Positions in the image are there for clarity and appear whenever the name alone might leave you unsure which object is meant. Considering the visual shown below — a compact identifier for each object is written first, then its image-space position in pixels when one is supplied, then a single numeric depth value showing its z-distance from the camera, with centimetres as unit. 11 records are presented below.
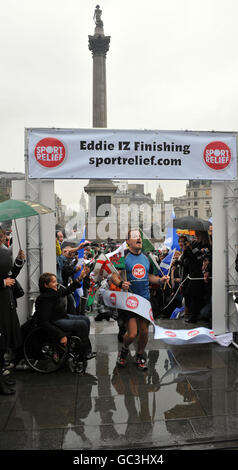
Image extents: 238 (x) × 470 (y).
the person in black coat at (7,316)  477
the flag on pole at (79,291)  852
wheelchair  524
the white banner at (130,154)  633
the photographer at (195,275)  809
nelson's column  3531
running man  557
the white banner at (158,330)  556
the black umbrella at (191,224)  801
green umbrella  469
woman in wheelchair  514
